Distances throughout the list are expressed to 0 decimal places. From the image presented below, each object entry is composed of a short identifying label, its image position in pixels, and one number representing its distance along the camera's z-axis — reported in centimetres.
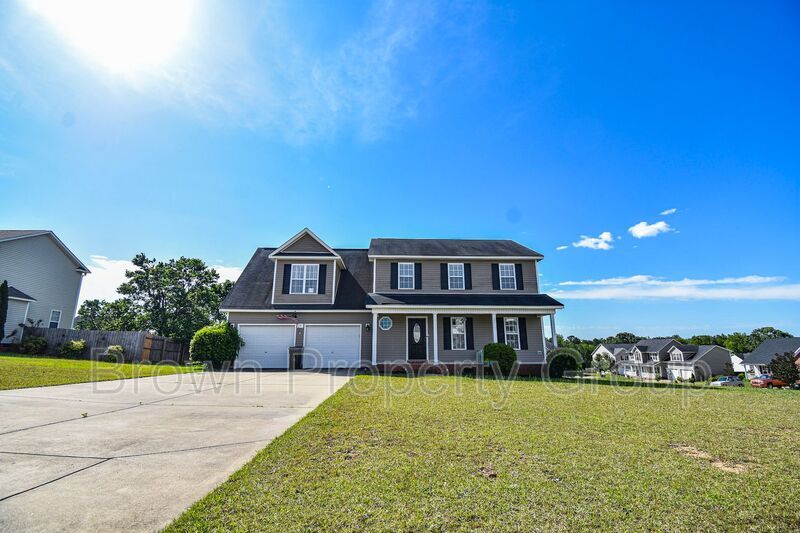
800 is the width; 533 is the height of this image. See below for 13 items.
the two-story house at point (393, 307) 1672
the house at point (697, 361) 5099
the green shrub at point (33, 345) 1727
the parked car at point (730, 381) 3530
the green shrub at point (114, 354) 1722
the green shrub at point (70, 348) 1742
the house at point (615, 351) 7027
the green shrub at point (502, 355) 1480
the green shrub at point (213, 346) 1541
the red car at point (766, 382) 2594
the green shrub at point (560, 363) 1533
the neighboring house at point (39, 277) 1912
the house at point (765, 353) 4103
